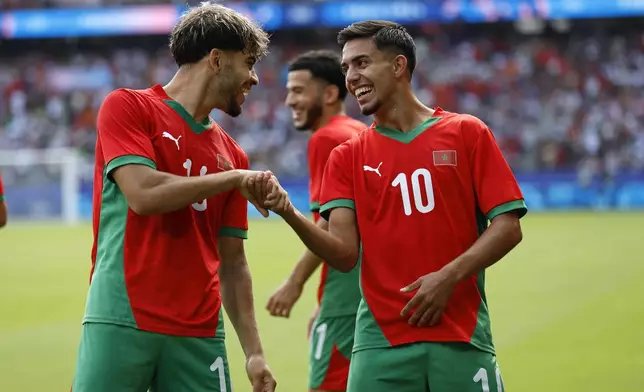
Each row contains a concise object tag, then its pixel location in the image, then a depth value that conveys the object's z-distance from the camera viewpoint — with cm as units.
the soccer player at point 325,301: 1216
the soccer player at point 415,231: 819
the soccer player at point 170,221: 794
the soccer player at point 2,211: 1237
